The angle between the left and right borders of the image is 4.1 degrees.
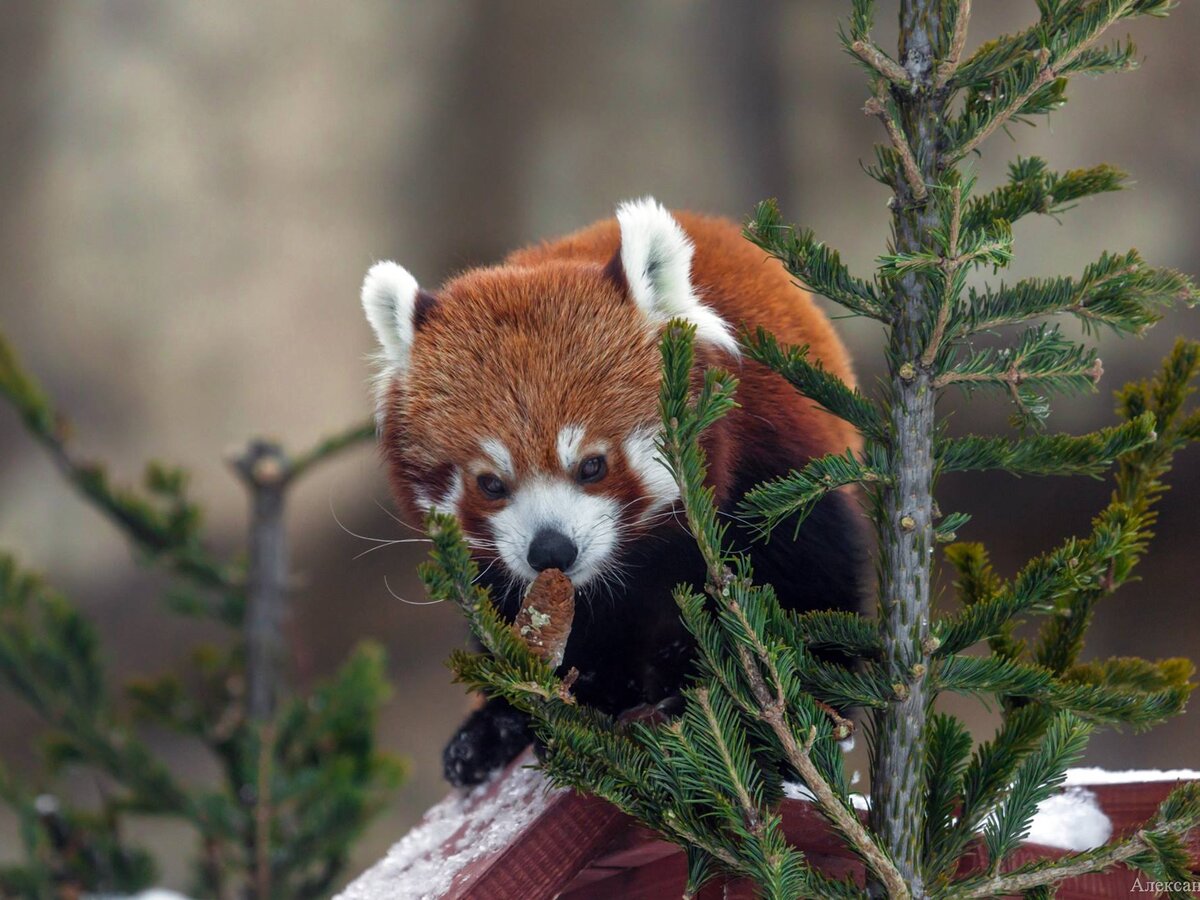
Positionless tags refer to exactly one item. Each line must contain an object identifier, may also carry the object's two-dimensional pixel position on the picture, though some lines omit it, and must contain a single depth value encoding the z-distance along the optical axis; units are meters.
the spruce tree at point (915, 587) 8.00
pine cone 8.03
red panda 8.13
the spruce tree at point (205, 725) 8.67
